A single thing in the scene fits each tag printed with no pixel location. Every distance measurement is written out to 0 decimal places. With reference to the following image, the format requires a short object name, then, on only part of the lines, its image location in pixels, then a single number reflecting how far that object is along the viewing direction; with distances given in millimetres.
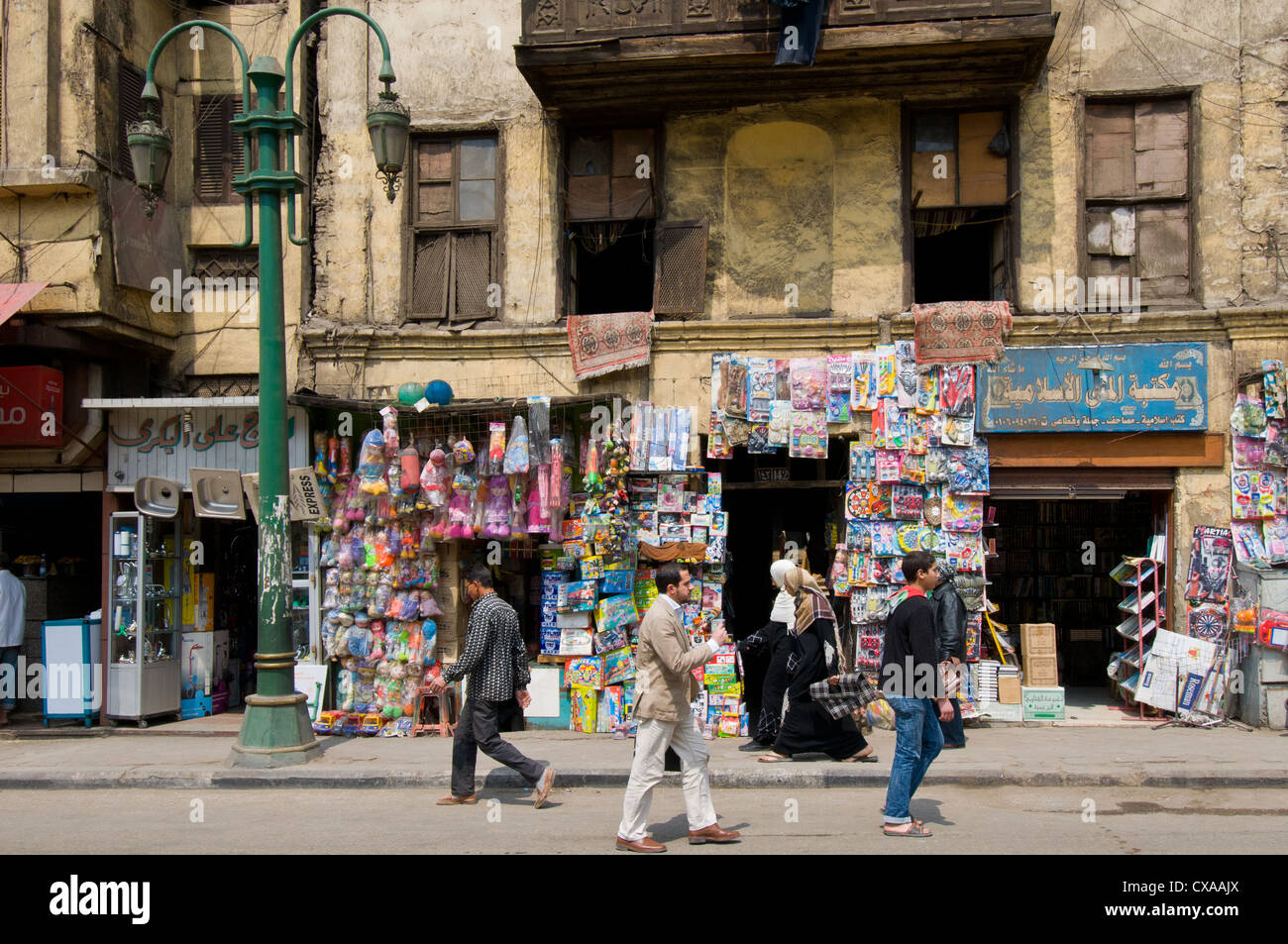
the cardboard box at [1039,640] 12523
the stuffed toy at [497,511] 12242
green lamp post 10359
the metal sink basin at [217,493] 12461
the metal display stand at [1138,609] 12352
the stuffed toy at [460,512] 12227
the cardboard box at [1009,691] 12281
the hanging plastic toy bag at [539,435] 12039
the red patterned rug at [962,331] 12258
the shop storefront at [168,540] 12711
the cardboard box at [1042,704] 12289
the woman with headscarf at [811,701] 10148
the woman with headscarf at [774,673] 10828
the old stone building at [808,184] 12133
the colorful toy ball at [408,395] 12344
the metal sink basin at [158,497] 12609
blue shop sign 12117
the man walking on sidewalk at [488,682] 8781
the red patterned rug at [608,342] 12727
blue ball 12305
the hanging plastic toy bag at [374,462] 12289
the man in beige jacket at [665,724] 7246
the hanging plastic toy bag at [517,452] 11969
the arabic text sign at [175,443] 12992
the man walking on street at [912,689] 7324
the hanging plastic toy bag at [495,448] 12109
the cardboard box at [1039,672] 12547
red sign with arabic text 12422
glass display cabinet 12766
